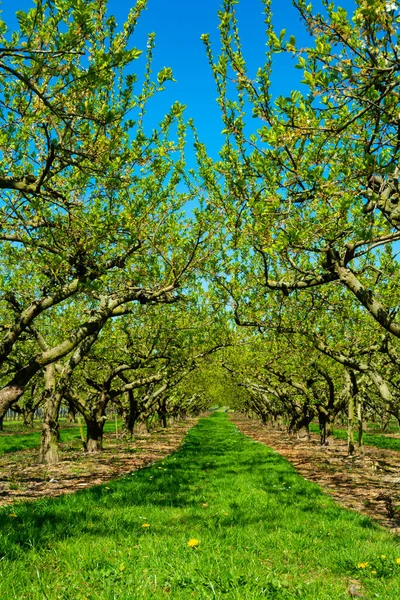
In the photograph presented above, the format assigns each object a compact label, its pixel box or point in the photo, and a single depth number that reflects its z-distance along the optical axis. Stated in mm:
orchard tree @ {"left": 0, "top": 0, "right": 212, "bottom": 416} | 5574
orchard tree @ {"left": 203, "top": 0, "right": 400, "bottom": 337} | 5258
